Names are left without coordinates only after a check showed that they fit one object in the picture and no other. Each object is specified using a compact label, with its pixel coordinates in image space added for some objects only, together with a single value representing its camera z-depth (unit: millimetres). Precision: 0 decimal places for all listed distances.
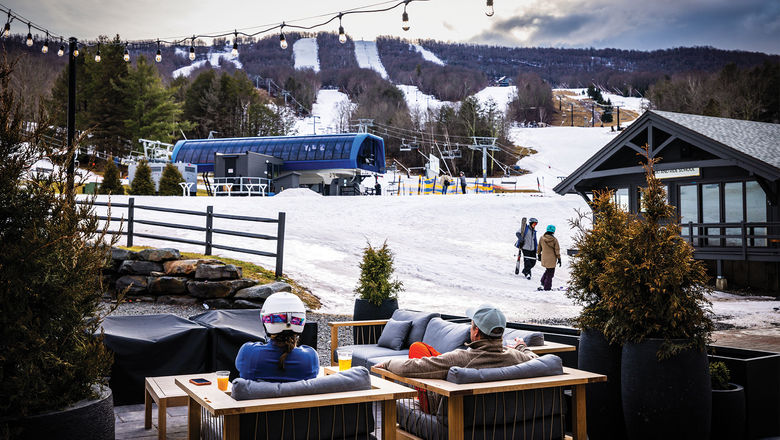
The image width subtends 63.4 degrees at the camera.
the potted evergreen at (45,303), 2850
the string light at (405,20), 11461
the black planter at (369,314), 7418
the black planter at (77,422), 2869
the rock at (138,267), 11859
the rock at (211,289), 11484
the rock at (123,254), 11952
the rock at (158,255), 11938
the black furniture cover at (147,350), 5691
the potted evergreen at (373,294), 7551
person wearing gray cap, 3984
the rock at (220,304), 11461
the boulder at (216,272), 11609
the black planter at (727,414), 4340
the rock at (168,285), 11680
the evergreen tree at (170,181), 30047
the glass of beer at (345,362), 4383
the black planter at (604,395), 4422
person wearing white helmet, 3460
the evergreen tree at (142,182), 27844
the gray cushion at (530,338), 5398
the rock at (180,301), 11656
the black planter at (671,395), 3971
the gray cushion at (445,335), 5434
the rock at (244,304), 11258
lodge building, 16422
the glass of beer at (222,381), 3737
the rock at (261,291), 11223
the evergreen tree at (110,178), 26278
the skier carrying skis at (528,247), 16422
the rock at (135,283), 11734
